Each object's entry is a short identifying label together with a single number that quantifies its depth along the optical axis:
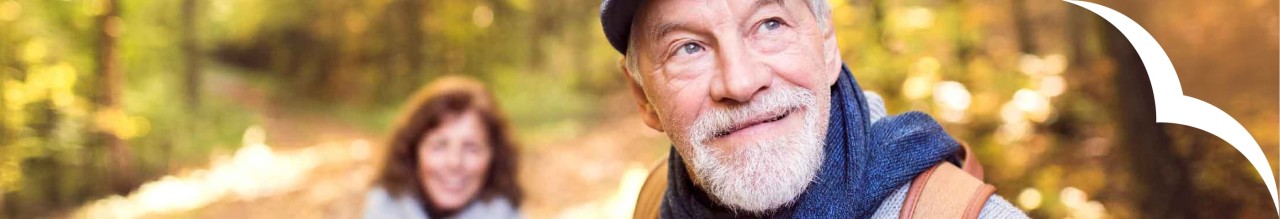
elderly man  1.21
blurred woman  3.49
